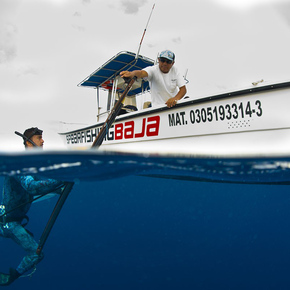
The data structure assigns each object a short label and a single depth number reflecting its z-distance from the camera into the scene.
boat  3.79
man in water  3.24
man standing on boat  4.66
